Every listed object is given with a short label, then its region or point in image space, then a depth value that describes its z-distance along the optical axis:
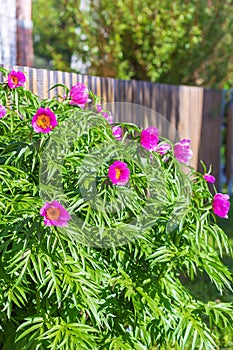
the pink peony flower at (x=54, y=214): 2.27
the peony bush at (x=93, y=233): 2.38
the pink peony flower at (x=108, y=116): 3.42
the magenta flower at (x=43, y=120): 2.57
